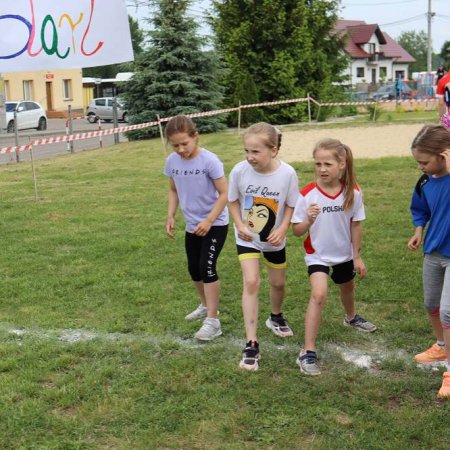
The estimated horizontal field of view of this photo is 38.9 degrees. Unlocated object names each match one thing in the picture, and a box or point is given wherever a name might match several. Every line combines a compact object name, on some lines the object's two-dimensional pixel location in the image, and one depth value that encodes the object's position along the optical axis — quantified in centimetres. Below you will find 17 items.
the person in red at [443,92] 588
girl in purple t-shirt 435
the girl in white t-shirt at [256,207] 390
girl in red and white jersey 379
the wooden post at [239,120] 2268
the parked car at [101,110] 4114
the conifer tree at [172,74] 2250
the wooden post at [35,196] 1017
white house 7588
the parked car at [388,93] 4368
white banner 537
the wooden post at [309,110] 2548
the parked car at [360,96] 3947
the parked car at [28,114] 3058
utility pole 5451
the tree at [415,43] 13112
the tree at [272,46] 2506
